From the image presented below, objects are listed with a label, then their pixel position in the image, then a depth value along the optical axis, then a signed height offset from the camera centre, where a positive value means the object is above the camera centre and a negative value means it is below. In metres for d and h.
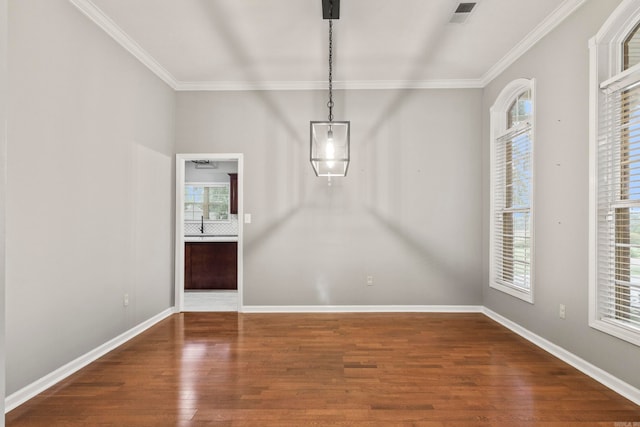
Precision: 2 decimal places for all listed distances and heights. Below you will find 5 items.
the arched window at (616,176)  2.54 +0.29
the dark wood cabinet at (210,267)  6.14 -0.92
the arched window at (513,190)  3.86 +0.29
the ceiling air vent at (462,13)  3.08 +1.76
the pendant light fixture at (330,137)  2.90 +0.63
